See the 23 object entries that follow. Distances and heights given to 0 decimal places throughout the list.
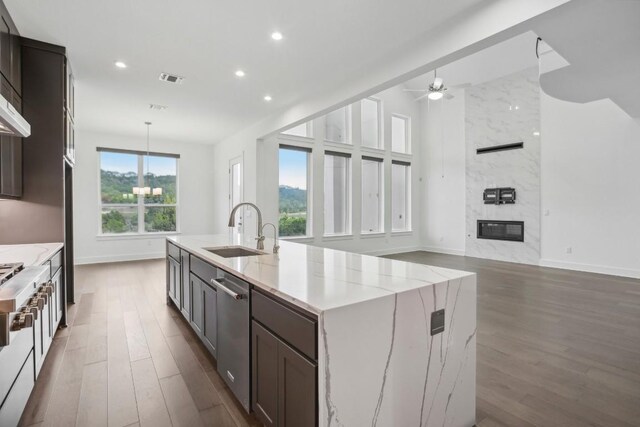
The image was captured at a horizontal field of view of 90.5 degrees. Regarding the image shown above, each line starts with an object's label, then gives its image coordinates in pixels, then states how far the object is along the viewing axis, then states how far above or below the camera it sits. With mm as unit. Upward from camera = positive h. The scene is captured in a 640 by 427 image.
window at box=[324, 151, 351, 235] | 7453 +453
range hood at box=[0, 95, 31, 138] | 1469 +462
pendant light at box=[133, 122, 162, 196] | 6462 +465
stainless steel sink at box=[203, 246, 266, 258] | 2974 -368
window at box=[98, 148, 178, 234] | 7125 +473
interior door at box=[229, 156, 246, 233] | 6847 +601
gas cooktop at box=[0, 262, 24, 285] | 1493 -289
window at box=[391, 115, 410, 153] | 8891 +2216
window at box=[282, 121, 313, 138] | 6875 +1806
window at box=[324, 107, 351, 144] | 7445 +2078
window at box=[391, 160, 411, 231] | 8727 +483
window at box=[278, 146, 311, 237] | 6781 +456
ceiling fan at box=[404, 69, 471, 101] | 5529 +2191
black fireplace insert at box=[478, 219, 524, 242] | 6938 -410
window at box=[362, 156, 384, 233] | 8094 +430
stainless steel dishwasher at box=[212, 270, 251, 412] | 1770 -732
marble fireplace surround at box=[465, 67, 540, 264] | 6719 +1207
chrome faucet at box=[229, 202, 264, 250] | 2807 -224
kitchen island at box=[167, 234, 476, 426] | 1212 -570
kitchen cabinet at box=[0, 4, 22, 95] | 2584 +1419
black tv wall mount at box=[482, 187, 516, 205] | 7034 +377
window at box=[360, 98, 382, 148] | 8188 +2340
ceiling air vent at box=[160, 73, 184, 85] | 4066 +1777
